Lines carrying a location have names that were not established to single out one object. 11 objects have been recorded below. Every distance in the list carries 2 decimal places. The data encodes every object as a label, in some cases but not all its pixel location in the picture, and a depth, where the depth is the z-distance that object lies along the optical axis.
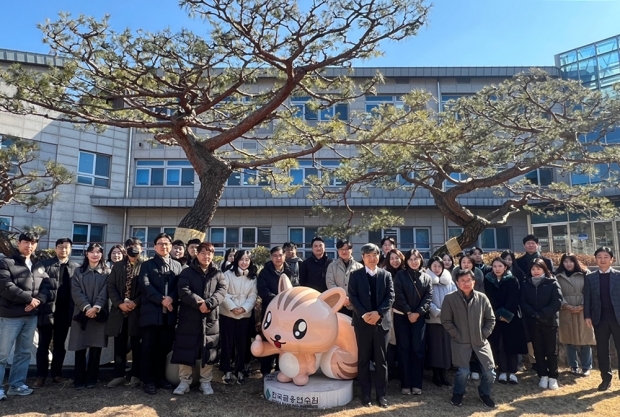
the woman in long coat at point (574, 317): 5.44
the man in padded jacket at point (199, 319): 4.45
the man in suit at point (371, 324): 4.41
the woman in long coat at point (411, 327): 4.72
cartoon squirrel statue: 4.30
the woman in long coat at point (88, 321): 4.67
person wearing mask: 4.68
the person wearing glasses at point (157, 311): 4.54
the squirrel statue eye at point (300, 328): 4.29
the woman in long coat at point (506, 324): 5.17
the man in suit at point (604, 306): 4.97
